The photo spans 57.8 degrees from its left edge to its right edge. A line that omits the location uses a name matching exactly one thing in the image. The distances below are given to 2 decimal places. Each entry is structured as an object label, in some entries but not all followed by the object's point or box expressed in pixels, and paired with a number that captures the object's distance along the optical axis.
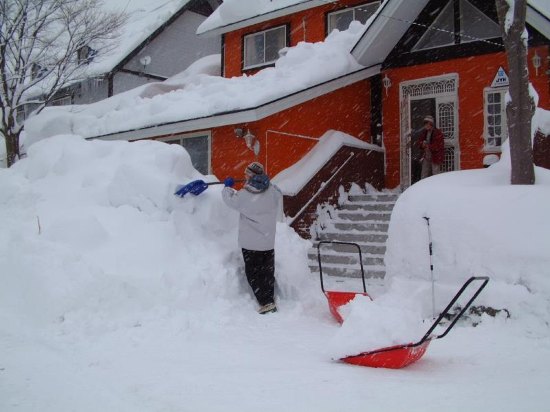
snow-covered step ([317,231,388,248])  8.86
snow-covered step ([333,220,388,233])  9.26
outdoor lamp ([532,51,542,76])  9.77
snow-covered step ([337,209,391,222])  9.59
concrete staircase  8.45
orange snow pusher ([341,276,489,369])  3.90
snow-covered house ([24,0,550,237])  9.70
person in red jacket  10.19
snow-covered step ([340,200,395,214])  9.85
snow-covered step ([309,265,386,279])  8.02
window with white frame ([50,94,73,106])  19.81
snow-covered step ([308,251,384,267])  8.41
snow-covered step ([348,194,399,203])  10.13
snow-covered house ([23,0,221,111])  18.69
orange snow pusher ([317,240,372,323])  5.83
